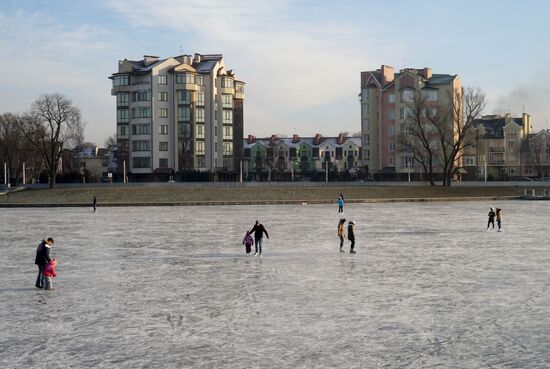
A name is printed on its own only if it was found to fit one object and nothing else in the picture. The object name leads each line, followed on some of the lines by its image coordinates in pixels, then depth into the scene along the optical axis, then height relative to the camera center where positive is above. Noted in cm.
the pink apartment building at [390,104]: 10412 +1282
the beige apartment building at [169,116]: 9912 +1042
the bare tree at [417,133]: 8531 +661
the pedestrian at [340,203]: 4834 -200
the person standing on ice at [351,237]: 2642 -257
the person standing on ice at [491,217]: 3509 -234
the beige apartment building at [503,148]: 13162 +613
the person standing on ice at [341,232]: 2679 -238
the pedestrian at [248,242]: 2572 -268
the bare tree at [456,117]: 8318 +862
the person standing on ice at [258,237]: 2545 -244
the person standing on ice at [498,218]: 3540 -242
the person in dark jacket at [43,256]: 1845 -229
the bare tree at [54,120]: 8619 +862
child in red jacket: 1844 -285
